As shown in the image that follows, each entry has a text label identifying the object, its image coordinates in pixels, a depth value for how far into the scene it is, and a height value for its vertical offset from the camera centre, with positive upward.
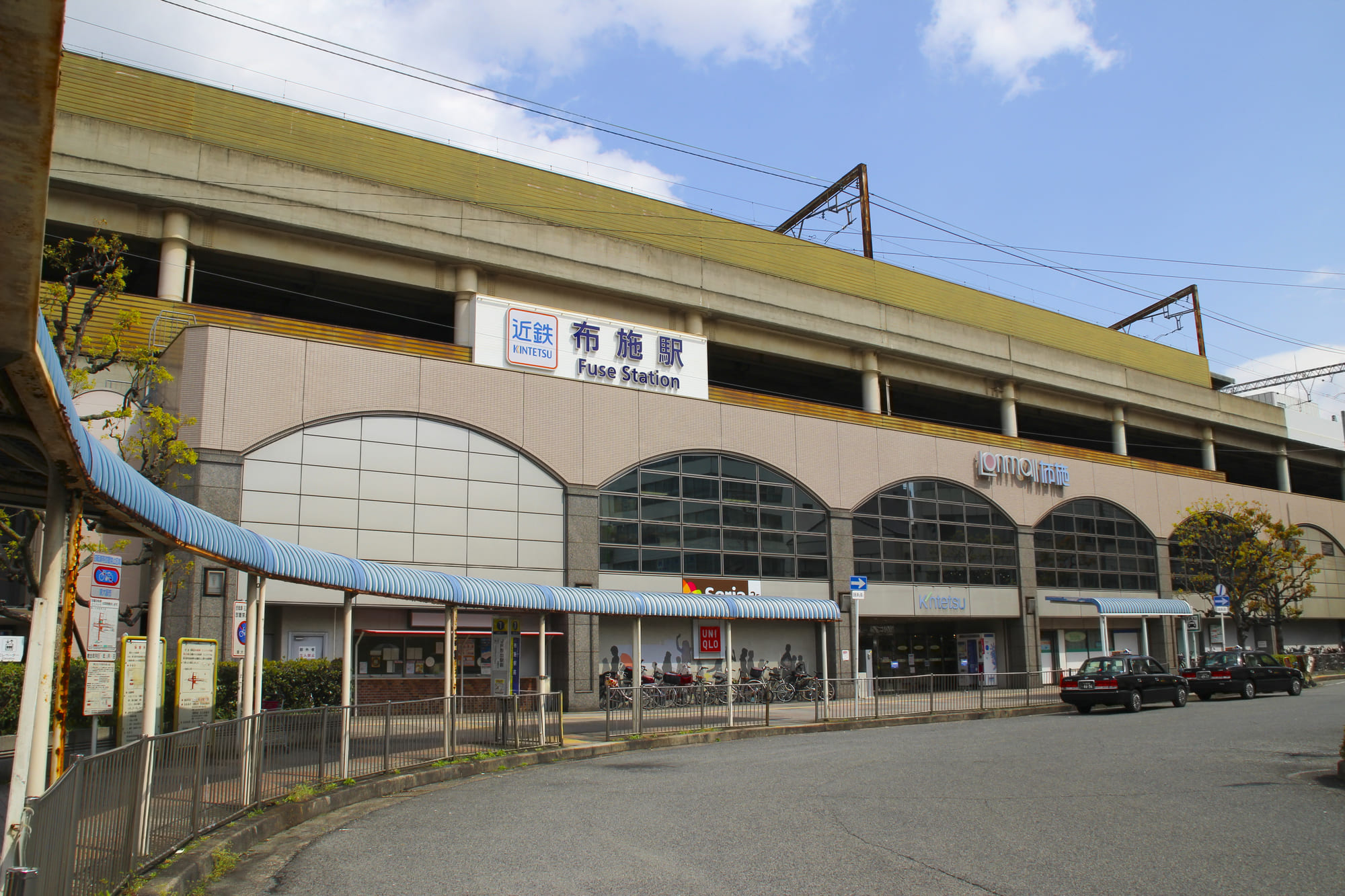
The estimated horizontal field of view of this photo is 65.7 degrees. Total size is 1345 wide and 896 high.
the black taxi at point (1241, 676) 31.33 -1.68
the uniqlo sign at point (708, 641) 32.03 -0.44
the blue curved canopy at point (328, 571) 7.39 +0.80
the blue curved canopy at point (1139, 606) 38.31 +0.55
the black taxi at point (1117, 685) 26.70 -1.63
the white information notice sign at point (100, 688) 8.74 -0.45
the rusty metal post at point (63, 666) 7.22 -0.22
